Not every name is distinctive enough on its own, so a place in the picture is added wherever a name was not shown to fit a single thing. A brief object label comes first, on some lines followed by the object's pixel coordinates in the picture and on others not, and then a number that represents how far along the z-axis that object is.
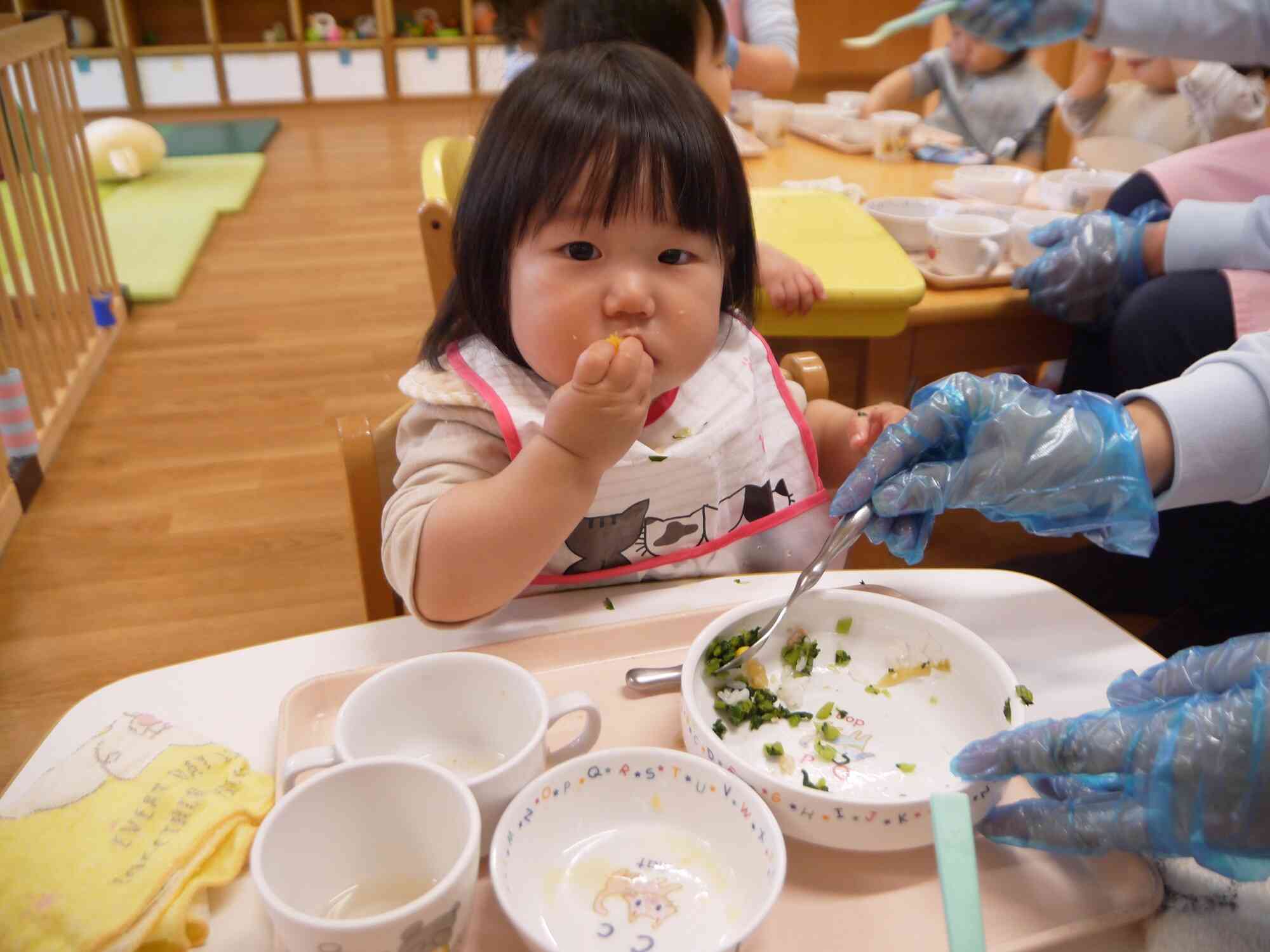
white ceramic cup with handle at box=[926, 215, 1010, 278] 1.30
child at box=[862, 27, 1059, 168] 2.62
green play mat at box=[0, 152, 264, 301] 3.22
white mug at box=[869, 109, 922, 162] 1.95
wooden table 1.29
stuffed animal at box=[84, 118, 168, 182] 3.94
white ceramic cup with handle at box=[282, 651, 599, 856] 0.54
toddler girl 0.68
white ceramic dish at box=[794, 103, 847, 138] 2.16
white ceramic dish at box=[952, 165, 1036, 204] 1.69
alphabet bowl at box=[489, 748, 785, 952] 0.46
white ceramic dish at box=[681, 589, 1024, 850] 0.49
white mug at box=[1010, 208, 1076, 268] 1.38
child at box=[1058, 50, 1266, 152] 1.91
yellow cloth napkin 0.44
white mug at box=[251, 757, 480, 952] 0.43
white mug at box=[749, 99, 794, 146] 2.06
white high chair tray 0.48
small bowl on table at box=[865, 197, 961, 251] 1.41
